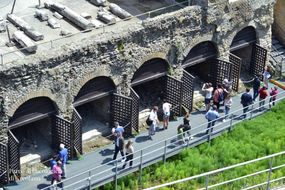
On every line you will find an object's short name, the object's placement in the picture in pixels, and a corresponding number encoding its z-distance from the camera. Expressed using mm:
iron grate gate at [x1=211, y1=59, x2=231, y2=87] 32938
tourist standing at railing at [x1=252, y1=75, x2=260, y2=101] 32219
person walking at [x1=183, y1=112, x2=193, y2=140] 28906
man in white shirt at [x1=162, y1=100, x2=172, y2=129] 29953
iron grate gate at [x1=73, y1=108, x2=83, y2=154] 28609
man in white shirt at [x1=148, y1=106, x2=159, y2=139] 29359
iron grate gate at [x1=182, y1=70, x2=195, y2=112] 31562
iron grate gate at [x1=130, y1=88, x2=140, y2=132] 30000
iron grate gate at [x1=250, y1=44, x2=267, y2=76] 34406
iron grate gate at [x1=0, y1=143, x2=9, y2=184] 26875
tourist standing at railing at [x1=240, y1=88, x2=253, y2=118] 30859
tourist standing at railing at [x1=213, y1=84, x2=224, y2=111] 31062
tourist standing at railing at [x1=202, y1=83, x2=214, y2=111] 31156
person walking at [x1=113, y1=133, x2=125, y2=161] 27453
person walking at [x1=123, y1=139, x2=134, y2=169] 27078
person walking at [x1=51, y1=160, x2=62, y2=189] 26109
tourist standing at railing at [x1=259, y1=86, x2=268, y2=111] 31516
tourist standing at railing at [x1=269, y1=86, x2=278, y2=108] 31594
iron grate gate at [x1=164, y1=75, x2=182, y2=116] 31219
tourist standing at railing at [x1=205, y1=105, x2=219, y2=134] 29478
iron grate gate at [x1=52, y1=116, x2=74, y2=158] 28406
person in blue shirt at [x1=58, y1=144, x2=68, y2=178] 26906
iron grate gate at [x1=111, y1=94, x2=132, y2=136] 29766
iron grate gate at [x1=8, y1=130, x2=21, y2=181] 27141
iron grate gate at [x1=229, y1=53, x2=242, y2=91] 33281
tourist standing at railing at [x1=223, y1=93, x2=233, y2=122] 30766
